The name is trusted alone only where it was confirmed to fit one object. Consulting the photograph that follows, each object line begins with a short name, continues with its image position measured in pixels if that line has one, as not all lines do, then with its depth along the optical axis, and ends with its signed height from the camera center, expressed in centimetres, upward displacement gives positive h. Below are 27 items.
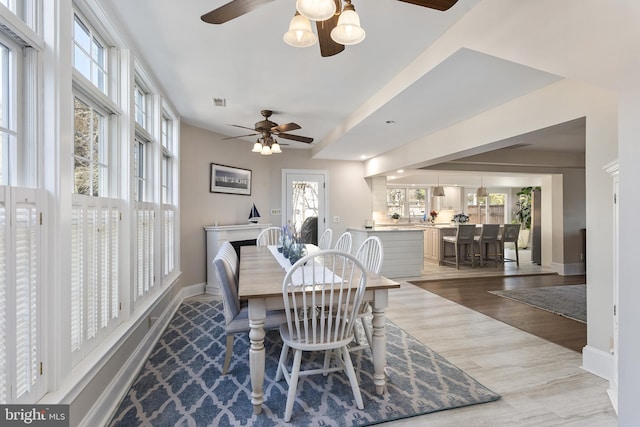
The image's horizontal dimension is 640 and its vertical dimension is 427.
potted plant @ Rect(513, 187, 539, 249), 1005 -4
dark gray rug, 371 -119
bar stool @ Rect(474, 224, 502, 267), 675 -63
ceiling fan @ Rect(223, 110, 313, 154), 354 +93
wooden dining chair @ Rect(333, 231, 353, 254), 323 -32
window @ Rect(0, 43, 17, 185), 121 +39
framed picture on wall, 482 +57
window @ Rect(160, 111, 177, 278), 353 +15
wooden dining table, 177 -56
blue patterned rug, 180 -120
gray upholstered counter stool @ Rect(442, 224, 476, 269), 666 -51
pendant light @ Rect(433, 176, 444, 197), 861 +62
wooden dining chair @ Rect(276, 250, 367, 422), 174 -64
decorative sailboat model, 539 -2
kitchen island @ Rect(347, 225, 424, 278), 552 -67
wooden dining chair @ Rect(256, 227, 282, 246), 436 -36
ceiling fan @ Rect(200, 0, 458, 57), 131 +91
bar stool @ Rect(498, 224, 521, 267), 699 -46
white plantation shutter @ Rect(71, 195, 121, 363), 163 -34
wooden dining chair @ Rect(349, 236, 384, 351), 253 -39
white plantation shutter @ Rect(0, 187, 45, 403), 113 -32
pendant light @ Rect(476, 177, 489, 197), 871 +63
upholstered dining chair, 204 -69
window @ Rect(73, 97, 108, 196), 178 +40
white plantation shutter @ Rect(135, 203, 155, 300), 256 -31
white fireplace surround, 455 -40
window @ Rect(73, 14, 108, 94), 177 +100
